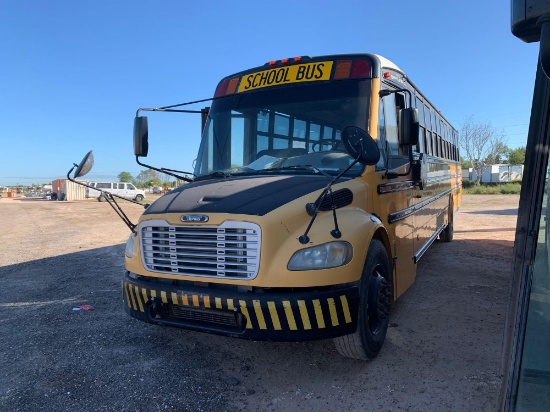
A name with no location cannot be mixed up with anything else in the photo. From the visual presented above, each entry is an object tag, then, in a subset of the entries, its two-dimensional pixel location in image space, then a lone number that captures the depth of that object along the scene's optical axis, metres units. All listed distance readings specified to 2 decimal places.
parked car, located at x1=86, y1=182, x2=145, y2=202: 39.12
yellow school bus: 2.80
